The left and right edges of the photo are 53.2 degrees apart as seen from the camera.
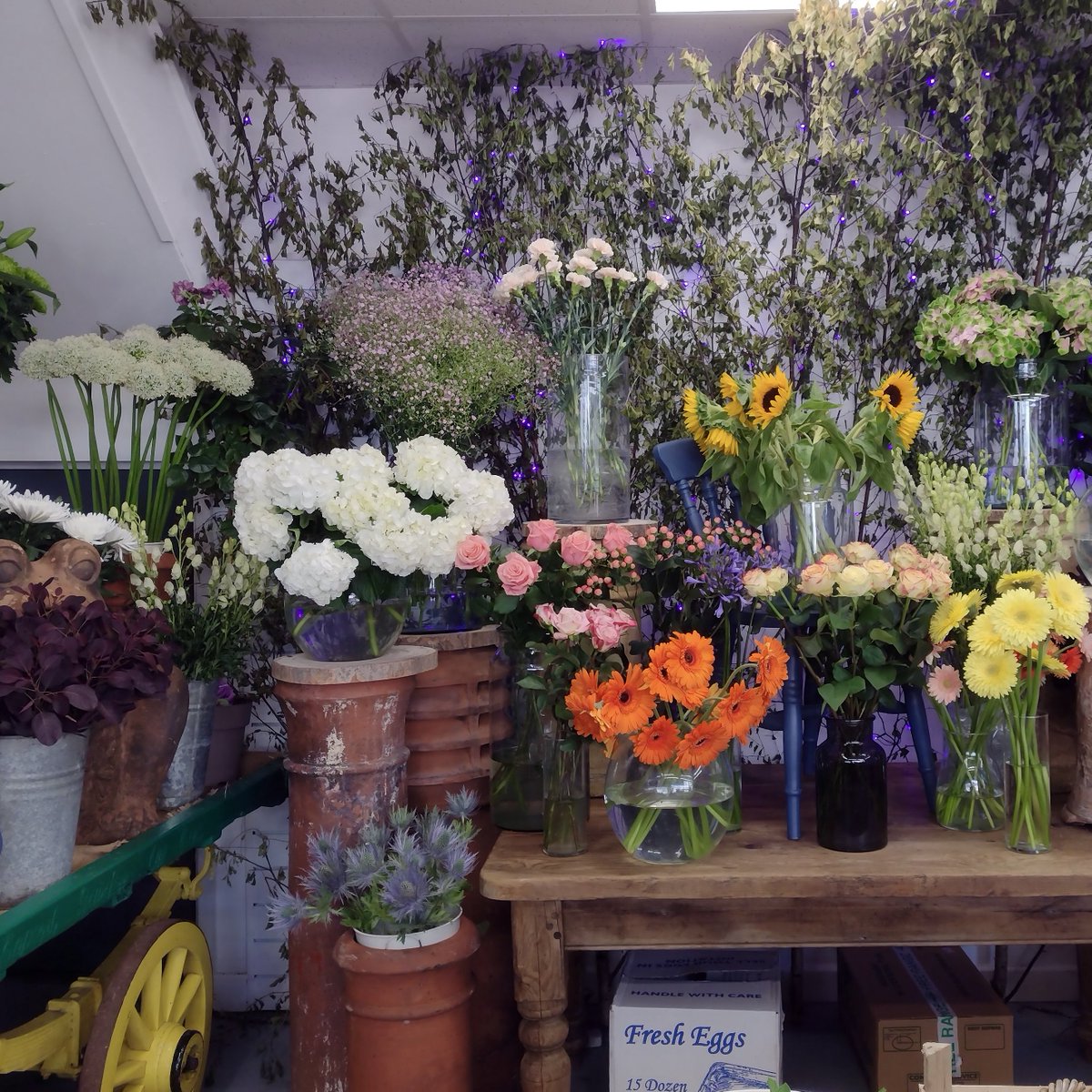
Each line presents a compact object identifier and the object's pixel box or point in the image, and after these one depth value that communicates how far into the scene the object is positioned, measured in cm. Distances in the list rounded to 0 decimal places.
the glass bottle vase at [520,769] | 225
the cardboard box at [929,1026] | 222
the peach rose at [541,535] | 209
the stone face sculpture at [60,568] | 183
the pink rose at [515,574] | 201
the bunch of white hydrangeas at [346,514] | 190
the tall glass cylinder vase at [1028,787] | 200
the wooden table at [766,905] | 189
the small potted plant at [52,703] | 164
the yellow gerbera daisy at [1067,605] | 189
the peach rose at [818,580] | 195
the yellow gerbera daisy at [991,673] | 191
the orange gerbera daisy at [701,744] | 187
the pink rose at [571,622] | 192
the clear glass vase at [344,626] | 203
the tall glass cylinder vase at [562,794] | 203
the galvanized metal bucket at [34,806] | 168
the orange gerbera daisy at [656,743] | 187
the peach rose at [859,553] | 199
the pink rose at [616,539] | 208
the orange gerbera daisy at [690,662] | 184
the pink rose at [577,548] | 202
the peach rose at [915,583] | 192
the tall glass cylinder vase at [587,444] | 250
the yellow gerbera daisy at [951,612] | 191
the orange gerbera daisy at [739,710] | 189
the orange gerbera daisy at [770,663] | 190
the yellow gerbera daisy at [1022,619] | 187
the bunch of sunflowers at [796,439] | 220
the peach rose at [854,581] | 192
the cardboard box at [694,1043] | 205
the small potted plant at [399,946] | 181
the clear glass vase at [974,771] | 215
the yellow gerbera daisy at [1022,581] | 196
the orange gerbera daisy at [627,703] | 184
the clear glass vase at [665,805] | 196
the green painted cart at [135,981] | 178
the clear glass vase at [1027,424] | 246
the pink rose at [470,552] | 202
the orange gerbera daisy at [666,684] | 185
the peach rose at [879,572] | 195
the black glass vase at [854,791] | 201
